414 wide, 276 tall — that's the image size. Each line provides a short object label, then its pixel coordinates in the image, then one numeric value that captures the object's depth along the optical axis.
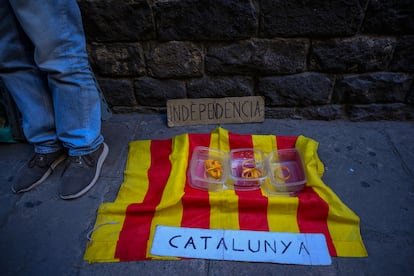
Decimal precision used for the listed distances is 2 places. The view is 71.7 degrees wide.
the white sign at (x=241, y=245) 1.06
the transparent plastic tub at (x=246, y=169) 1.35
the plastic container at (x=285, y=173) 1.32
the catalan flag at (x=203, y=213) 1.10
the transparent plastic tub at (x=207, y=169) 1.33
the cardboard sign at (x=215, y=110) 1.78
